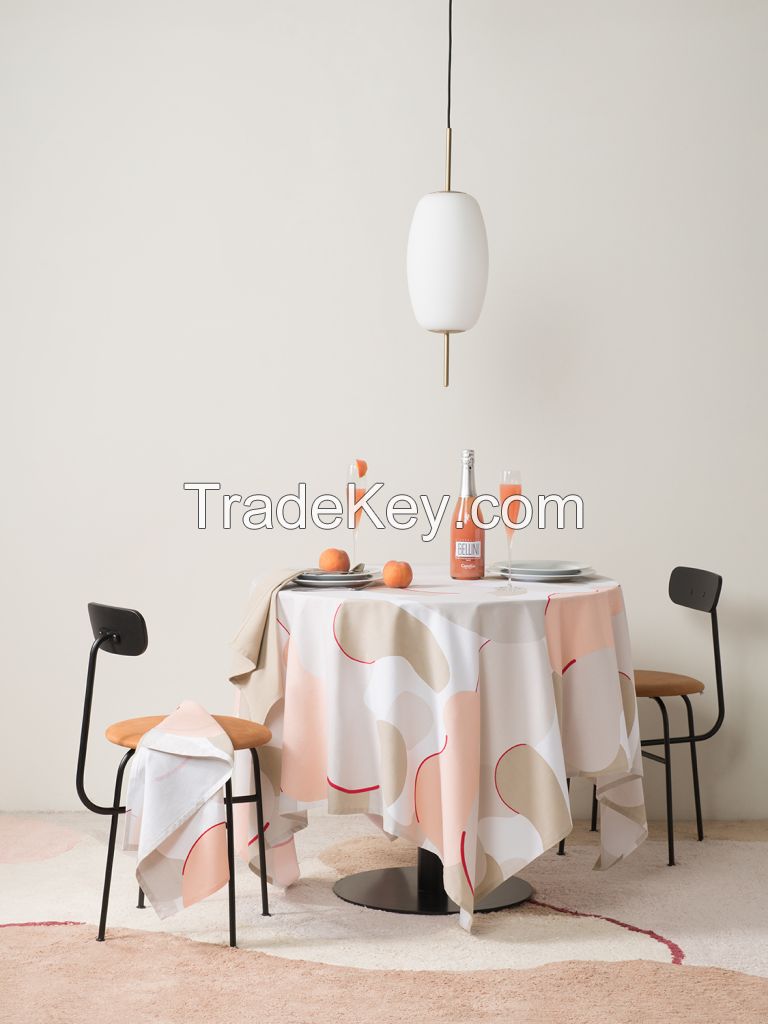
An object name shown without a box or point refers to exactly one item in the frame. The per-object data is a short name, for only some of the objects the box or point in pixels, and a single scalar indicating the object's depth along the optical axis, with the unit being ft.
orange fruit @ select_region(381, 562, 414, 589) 8.70
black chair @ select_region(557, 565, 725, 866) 10.37
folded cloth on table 8.57
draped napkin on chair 7.91
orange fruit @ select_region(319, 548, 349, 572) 9.11
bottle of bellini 9.11
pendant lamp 10.42
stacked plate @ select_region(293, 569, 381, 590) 8.75
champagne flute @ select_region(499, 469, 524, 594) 8.81
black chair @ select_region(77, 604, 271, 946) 8.02
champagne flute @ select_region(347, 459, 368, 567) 9.25
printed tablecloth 8.02
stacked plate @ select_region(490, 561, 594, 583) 9.15
